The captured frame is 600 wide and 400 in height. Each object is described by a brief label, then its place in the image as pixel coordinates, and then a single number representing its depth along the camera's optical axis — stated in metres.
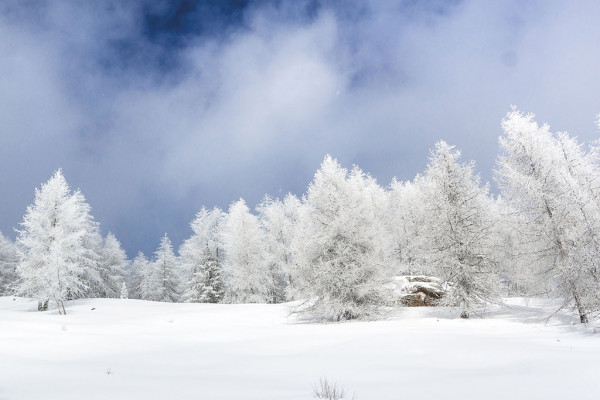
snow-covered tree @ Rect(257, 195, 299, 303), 36.31
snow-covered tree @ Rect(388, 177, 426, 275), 33.81
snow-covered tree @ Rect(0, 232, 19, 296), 44.09
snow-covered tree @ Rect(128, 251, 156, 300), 43.84
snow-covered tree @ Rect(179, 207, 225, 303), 35.66
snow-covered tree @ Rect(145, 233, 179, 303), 42.50
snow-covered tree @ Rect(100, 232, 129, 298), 39.97
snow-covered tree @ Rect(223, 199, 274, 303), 32.59
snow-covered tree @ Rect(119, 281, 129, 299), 34.49
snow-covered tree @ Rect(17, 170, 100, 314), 23.33
